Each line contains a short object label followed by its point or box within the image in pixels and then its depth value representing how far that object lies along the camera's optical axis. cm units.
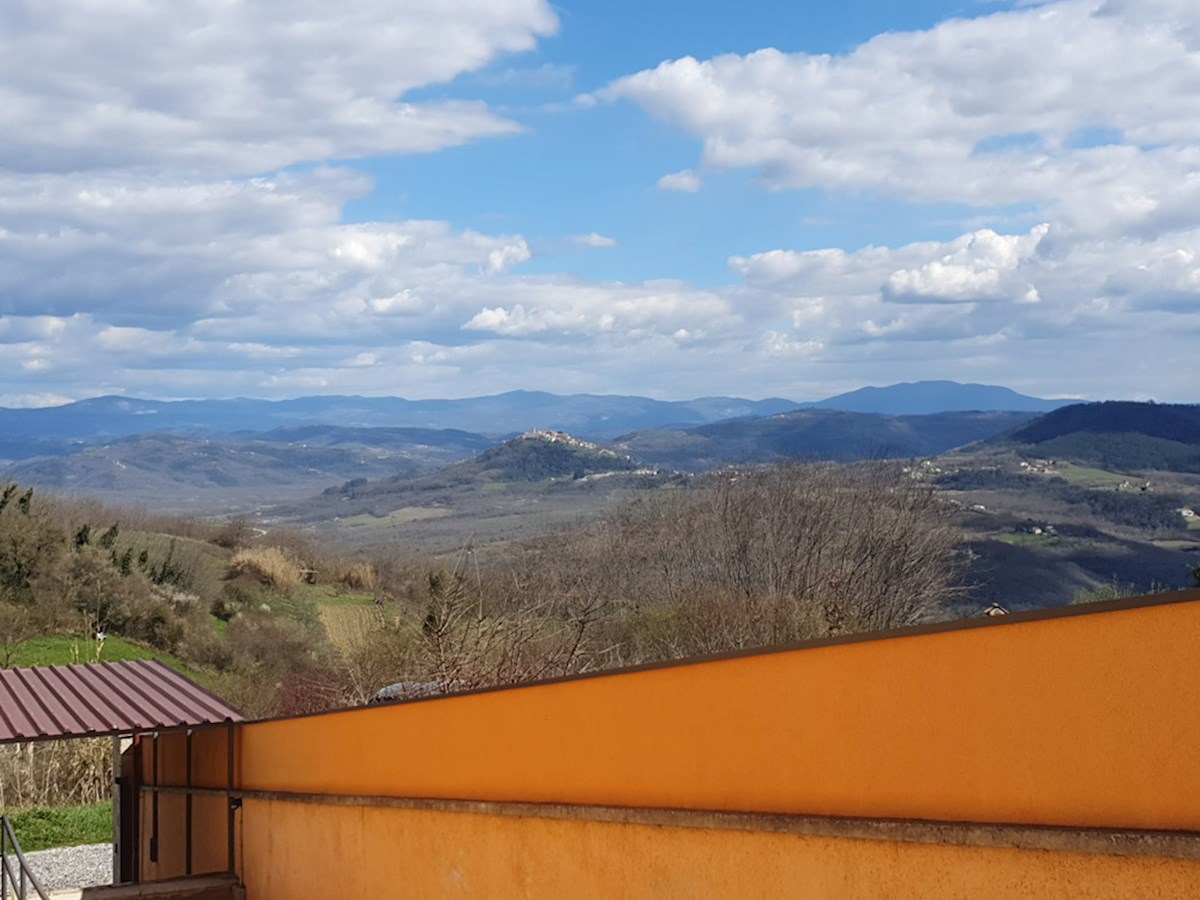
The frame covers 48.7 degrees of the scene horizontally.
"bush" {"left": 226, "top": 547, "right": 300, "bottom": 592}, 5375
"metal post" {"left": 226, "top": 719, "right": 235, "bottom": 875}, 1129
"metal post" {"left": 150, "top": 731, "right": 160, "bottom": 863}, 1354
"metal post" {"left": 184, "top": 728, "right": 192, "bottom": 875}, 1257
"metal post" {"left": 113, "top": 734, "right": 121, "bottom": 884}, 1416
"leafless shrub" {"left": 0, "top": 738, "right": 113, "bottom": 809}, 2302
